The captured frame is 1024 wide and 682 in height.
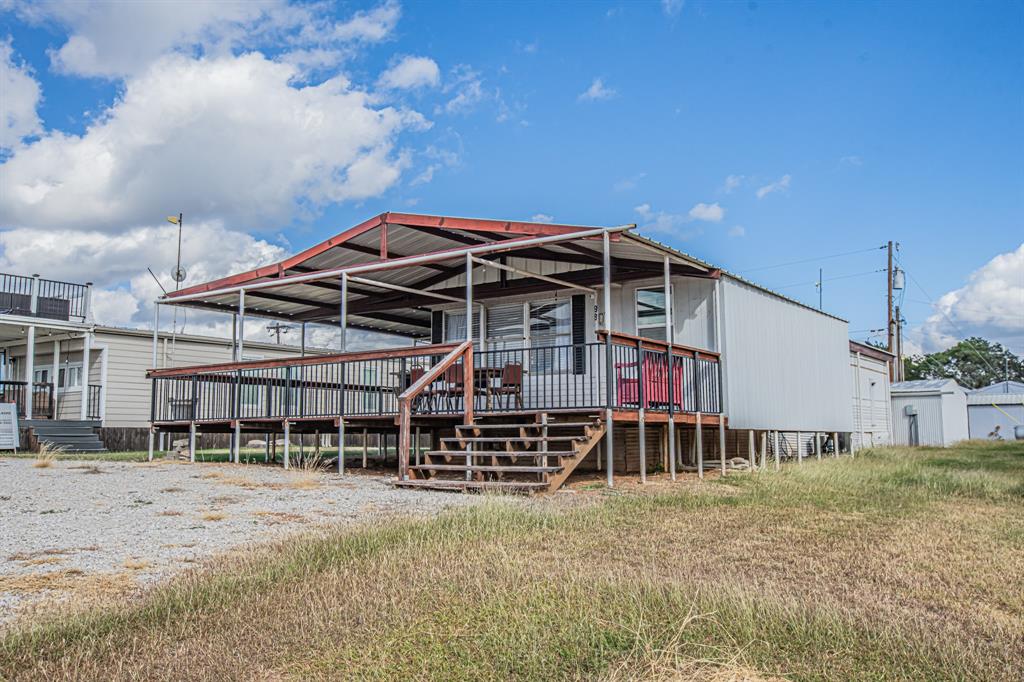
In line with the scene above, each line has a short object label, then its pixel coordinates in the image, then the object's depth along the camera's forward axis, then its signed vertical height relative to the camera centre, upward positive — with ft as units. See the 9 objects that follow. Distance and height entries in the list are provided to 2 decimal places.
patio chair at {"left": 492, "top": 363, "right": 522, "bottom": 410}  40.98 +1.76
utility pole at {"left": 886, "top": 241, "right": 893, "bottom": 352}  115.61 +14.51
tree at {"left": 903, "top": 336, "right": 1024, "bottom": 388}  240.90 +14.56
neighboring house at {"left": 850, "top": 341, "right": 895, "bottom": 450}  75.66 +1.90
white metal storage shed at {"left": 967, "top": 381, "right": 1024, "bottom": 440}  115.14 +0.38
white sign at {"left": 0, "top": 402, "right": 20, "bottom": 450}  64.75 -0.29
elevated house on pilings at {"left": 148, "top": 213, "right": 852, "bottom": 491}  36.45 +3.01
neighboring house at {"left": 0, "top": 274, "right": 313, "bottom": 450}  72.90 +5.34
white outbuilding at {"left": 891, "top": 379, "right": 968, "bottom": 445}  90.74 +0.14
